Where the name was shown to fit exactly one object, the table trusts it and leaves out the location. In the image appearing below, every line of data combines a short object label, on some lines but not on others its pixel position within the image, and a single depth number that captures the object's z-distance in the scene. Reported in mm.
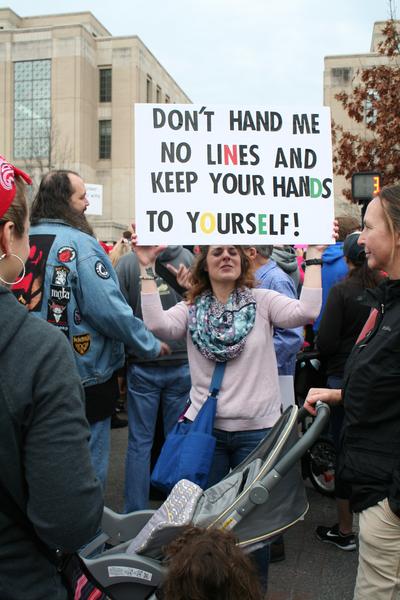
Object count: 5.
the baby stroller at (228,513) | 2391
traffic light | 10109
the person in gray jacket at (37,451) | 1421
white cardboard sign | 3291
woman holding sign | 3199
